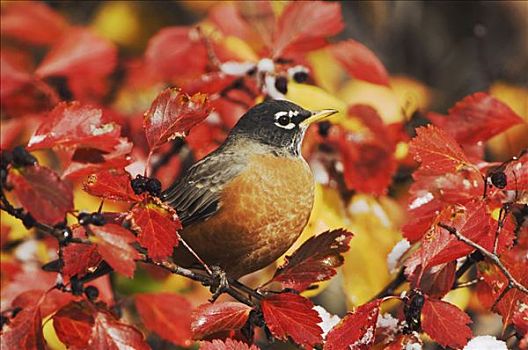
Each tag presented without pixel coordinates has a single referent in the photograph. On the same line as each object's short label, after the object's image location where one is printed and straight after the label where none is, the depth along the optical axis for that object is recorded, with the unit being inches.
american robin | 173.3
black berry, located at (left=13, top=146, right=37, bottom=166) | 124.0
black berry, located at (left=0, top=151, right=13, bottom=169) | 124.3
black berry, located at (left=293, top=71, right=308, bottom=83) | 204.7
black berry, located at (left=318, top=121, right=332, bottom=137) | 213.8
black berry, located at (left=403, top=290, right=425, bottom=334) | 140.4
